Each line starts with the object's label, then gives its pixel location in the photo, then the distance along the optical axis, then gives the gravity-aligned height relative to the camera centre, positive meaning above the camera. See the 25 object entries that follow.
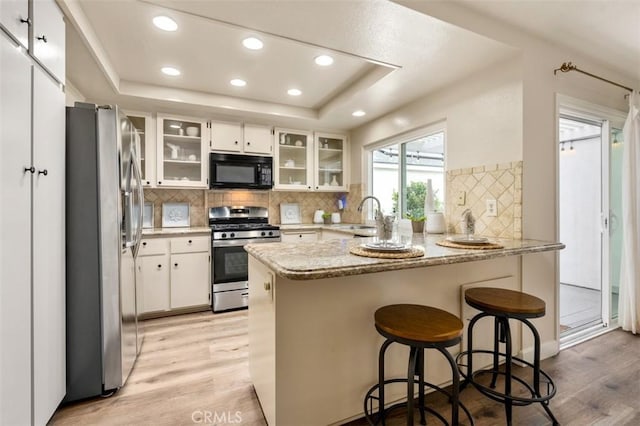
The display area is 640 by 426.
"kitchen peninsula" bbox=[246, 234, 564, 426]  1.35 -0.54
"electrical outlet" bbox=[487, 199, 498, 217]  2.22 +0.04
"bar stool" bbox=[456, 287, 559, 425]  1.50 -0.56
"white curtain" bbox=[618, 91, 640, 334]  2.56 +0.01
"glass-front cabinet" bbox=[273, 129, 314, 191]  3.87 +0.73
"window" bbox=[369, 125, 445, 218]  2.95 +0.51
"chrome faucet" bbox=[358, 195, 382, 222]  1.64 +0.00
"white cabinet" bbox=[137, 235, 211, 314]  2.98 -0.62
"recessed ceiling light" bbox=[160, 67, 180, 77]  2.55 +1.28
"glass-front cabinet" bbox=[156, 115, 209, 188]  3.28 +0.73
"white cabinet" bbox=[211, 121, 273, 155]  3.48 +0.94
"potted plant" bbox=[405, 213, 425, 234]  2.71 -0.10
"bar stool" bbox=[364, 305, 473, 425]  1.20 -0.51
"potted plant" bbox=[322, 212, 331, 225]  4.27 -0.07
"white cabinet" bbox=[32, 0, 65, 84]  1.35 +0.88
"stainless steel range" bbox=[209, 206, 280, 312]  3.22 -0.51
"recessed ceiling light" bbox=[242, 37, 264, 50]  2.08 +1.25
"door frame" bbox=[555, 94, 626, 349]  2.45 +0.10
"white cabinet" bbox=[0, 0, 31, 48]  1.13 +0.80
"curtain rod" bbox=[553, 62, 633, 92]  2.12 +1.07
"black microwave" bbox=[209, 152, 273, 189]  3.44 +0.52
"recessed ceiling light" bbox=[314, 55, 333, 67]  2.33 +1.26
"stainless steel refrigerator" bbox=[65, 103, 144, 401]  1.67 -0.20
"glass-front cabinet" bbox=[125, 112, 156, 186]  3.22 +0.77
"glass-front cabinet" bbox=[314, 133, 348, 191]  4.12 +0.75
